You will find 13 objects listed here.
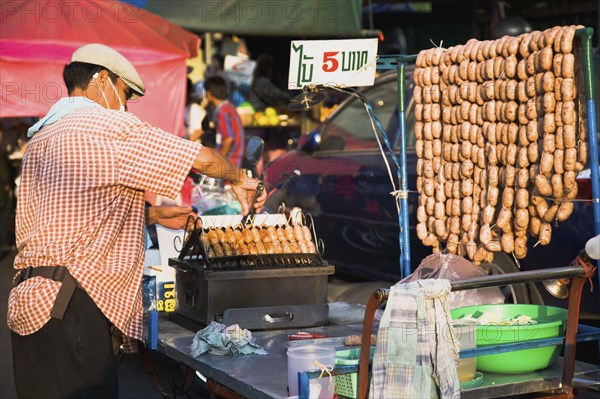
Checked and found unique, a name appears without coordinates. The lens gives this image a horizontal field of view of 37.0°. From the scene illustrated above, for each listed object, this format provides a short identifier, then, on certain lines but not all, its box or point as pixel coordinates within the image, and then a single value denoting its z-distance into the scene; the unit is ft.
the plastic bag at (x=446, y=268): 15.19
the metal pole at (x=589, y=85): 12.50
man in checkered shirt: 11.66
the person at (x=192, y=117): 39.99
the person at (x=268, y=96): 43.45
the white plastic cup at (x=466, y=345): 11.71
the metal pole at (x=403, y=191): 15.93
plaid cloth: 10.37
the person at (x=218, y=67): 46.60
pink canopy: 26.63
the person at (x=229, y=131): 34.73
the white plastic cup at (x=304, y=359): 11.02
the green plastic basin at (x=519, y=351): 12.17
